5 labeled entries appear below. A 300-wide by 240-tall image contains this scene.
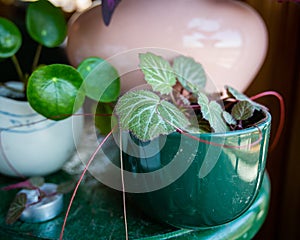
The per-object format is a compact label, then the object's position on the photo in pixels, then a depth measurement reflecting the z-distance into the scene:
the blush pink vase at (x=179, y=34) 0.44
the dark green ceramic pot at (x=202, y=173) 0.30
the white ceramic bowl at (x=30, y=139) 0.43
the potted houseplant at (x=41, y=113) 0.37
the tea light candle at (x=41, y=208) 0.38
